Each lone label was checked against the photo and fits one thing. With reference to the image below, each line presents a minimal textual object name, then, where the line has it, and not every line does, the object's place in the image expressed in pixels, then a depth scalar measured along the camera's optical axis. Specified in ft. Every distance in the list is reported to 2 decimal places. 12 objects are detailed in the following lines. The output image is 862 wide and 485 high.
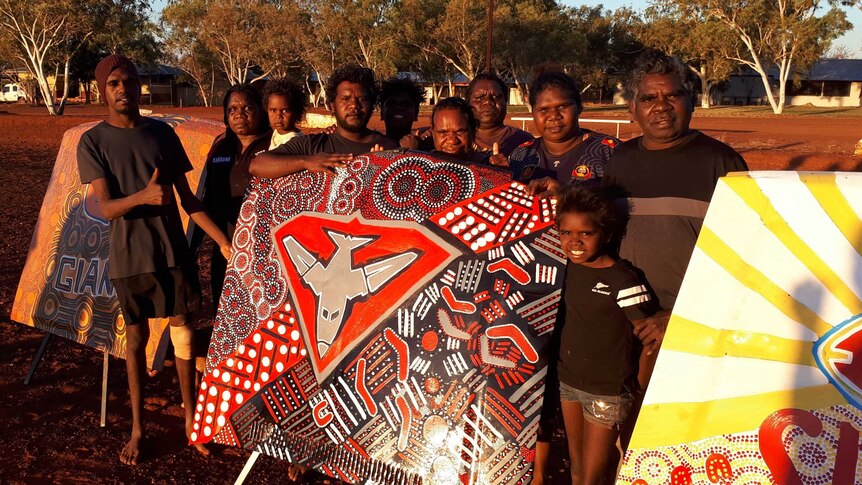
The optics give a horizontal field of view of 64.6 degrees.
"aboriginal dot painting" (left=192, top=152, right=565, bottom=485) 8.96
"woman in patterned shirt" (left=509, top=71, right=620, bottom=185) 10.88
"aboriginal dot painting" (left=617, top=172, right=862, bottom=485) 6.31
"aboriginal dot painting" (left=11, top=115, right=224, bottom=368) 16.44
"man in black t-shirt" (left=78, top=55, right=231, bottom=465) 12.41
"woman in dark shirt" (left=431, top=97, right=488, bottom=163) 11.56
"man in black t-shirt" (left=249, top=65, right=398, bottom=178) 11.66
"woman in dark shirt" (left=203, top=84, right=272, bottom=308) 14.82
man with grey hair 8.92
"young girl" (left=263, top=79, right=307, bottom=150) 14.84
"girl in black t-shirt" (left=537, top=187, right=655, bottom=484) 8.94
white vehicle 200.44
